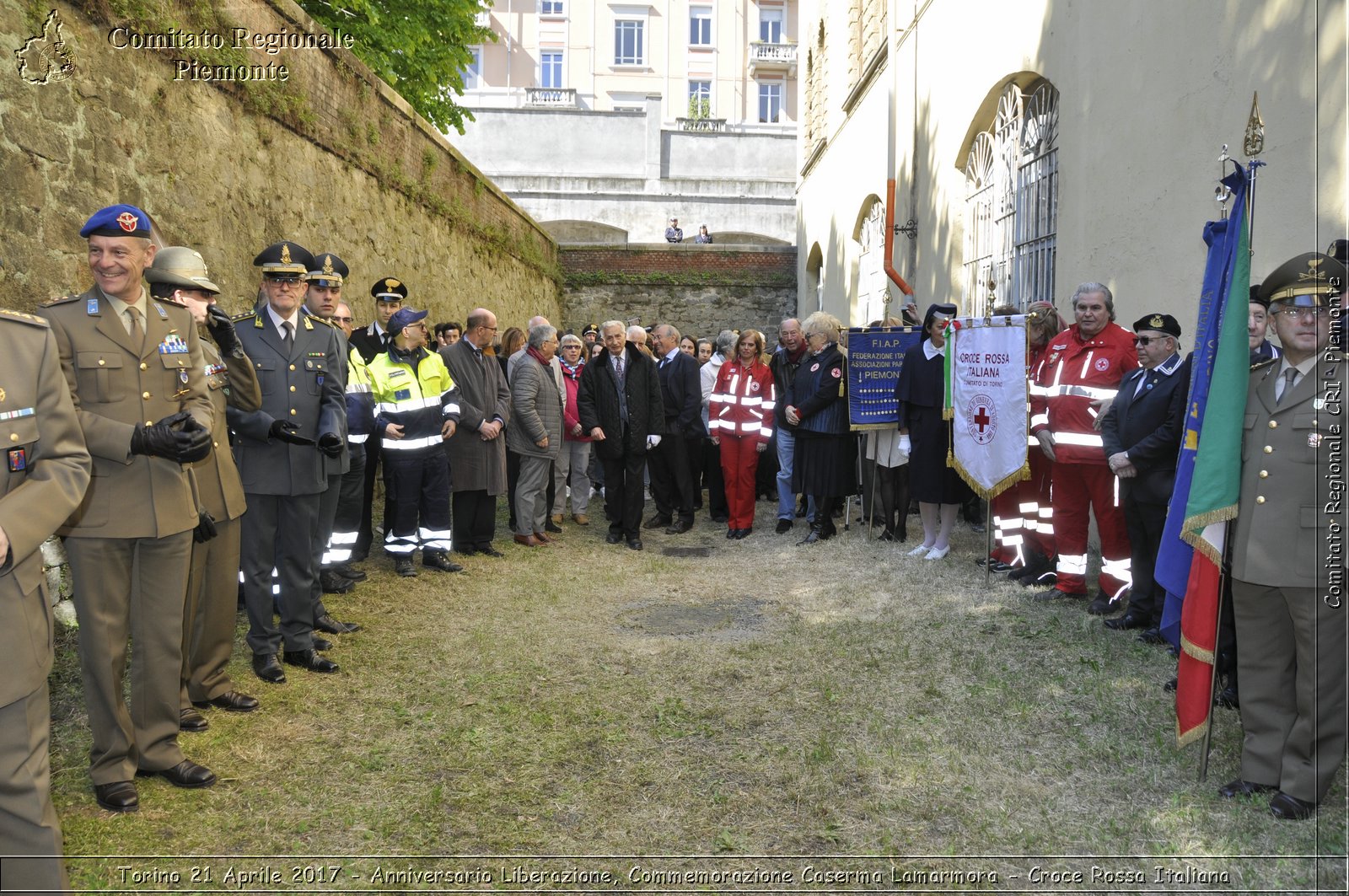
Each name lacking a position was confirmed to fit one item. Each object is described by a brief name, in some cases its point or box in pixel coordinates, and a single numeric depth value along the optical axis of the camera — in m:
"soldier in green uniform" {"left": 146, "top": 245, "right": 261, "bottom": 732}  4.14
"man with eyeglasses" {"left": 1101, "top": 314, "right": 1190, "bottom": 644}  5.34
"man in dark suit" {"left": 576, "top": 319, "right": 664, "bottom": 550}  8.85
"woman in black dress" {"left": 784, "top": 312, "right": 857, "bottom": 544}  8.74
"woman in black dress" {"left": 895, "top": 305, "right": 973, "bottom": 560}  7.70
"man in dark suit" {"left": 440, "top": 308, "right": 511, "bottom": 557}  7.73
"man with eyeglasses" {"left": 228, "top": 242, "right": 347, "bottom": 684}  4.67
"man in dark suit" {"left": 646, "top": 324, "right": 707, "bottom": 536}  9.53
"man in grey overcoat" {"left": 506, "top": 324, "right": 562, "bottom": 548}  8.45
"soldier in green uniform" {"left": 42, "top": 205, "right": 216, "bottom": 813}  3.30
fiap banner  8.57
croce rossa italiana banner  6.76
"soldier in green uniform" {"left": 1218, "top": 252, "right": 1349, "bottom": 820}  3.30
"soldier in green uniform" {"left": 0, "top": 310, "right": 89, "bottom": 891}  2.41
